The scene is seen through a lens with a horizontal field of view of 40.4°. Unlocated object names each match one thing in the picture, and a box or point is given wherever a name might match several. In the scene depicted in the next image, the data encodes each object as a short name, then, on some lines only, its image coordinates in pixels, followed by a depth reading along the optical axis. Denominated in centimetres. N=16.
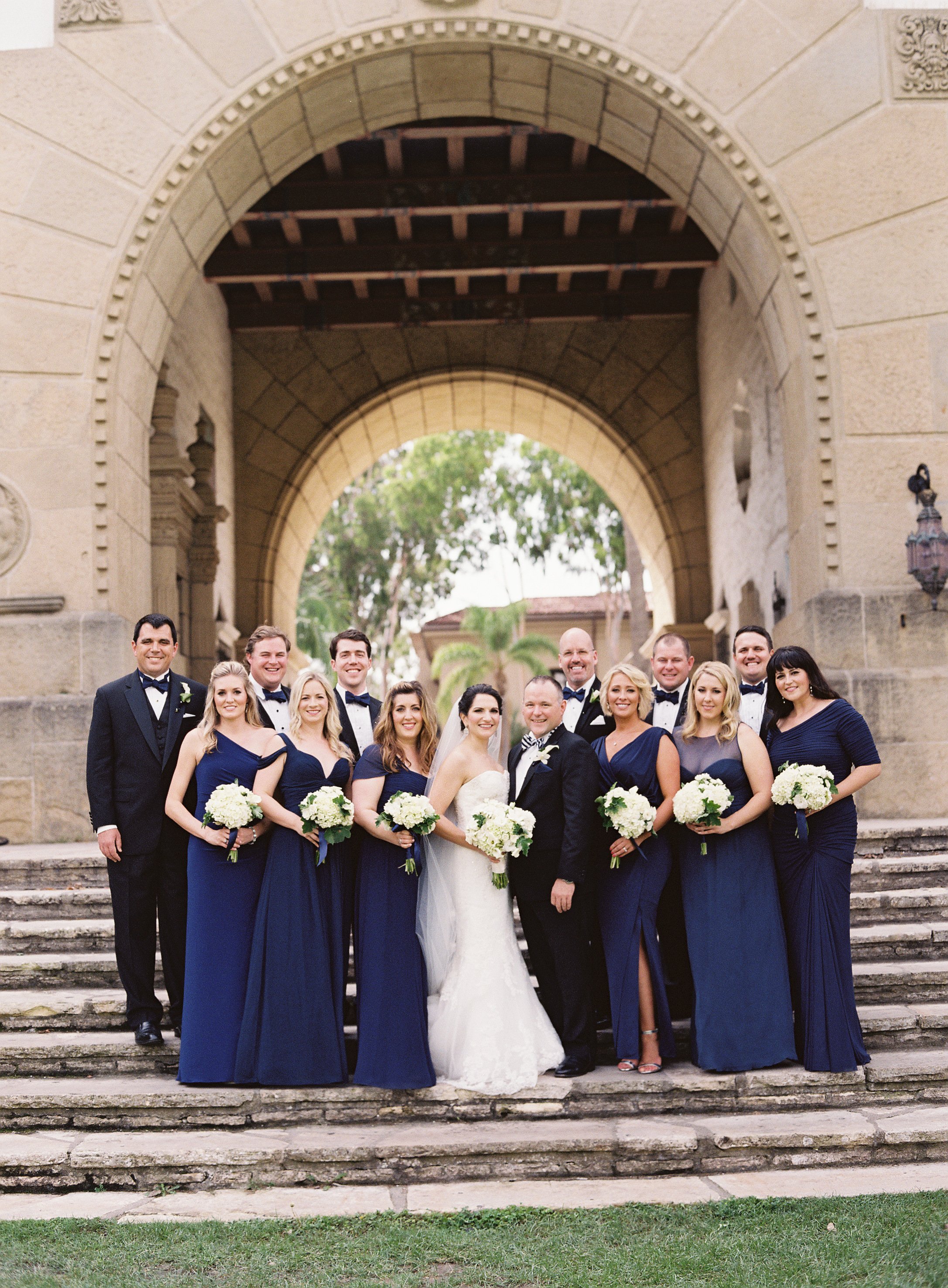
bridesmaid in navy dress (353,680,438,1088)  559
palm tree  3000
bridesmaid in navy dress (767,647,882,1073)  568
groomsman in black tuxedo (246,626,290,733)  670
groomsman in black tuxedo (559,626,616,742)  673
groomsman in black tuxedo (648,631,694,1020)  639
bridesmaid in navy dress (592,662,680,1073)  579
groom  585
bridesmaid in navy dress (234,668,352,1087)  562
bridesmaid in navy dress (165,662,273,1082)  566
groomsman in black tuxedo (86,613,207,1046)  603
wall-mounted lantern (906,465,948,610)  907
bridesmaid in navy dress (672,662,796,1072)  570
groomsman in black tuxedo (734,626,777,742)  679
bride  569
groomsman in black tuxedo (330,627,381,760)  678
